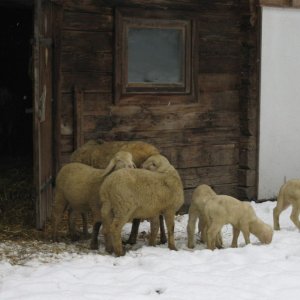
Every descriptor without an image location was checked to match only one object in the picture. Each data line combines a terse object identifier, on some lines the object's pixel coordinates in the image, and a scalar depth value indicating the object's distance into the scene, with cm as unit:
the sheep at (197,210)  757
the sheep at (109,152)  799
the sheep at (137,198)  693
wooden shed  888
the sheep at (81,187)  732
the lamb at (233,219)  727
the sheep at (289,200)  837
